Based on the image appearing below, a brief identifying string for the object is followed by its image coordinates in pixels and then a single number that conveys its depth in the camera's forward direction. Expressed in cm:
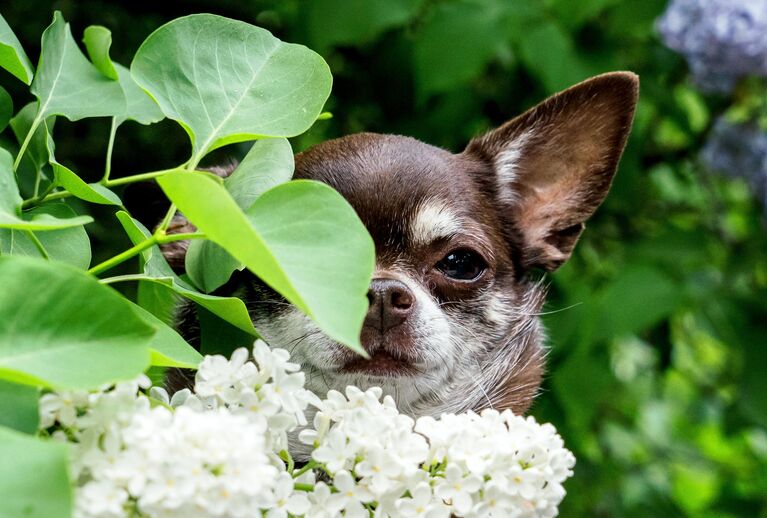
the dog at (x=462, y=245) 80
